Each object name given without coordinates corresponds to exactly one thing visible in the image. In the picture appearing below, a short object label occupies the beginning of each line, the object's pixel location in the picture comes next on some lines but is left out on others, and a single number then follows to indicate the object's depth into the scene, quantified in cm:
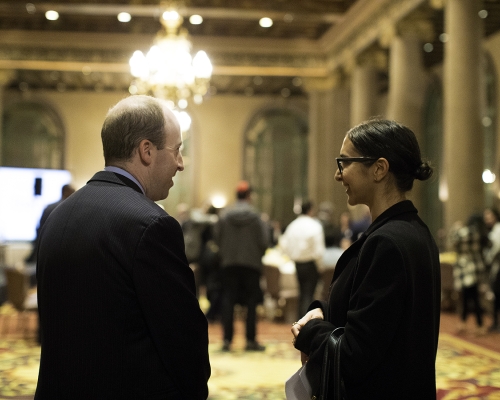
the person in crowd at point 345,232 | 1188
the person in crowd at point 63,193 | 699
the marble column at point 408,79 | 1364
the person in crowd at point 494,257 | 920
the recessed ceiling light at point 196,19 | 1562
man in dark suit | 191
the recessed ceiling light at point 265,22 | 1592
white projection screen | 1420
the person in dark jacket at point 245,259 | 789
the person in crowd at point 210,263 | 962
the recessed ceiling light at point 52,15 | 1559
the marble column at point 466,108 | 1098
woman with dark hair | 205
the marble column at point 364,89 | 1611
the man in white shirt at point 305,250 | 925
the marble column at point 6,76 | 1783
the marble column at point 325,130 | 1812
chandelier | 1060
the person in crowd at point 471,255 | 881
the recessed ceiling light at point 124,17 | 1575
